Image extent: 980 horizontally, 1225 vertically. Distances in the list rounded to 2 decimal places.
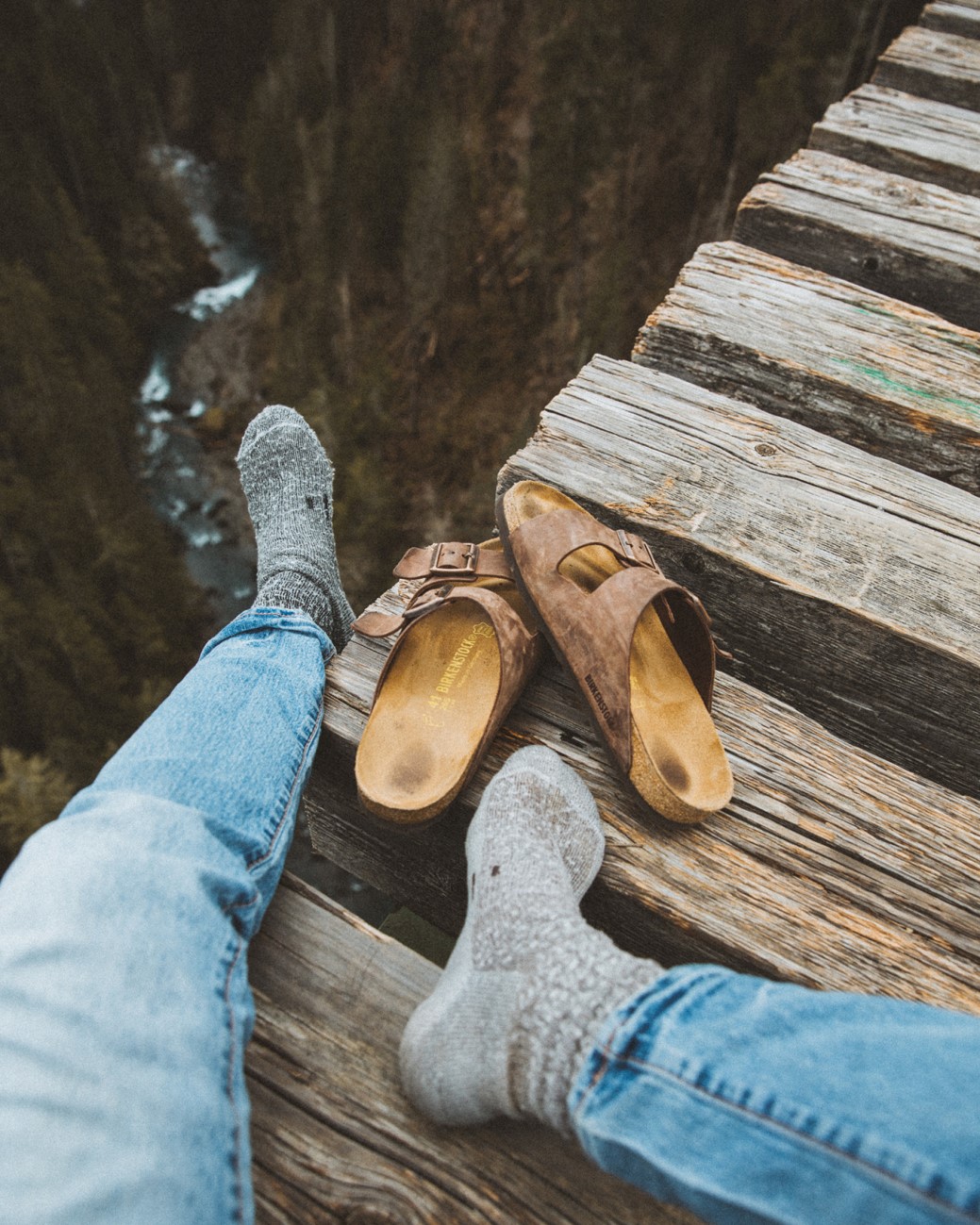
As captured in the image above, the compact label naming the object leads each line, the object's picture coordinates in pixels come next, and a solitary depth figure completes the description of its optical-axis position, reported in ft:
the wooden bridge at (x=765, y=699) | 2.04
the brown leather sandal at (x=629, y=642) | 2.51
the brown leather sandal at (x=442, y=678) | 2.54
